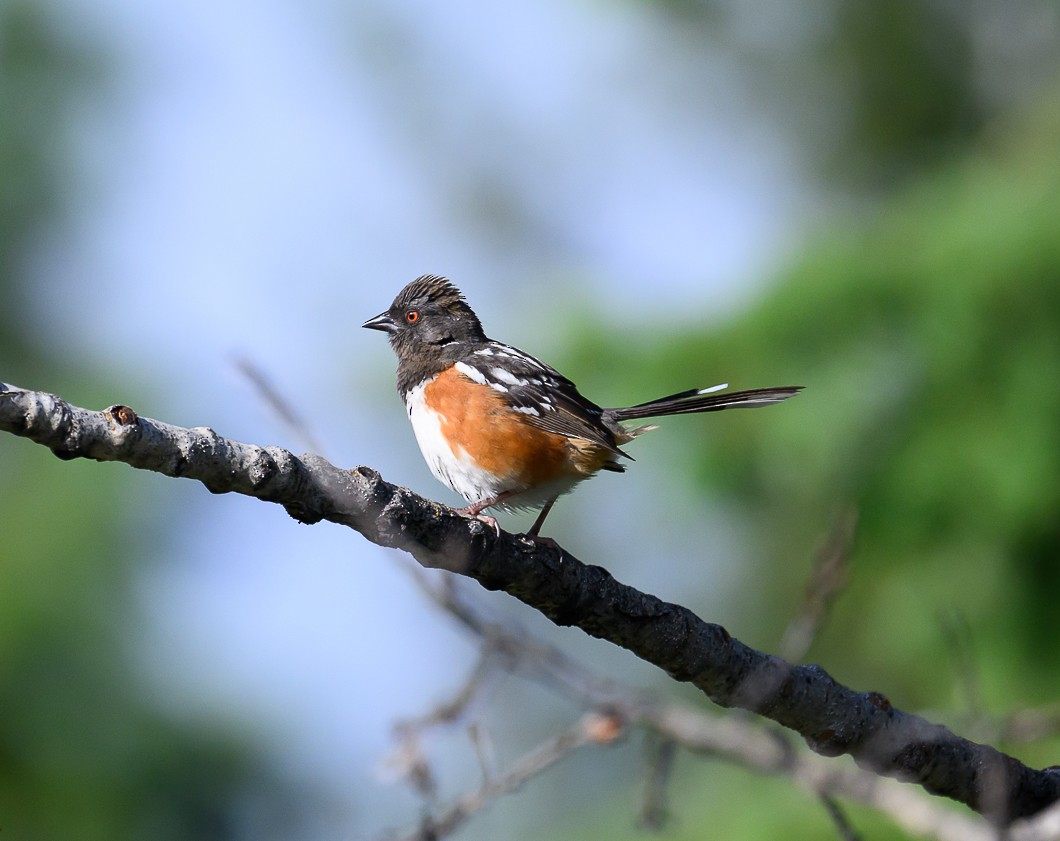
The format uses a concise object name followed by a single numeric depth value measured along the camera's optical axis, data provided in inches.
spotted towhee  336.9
